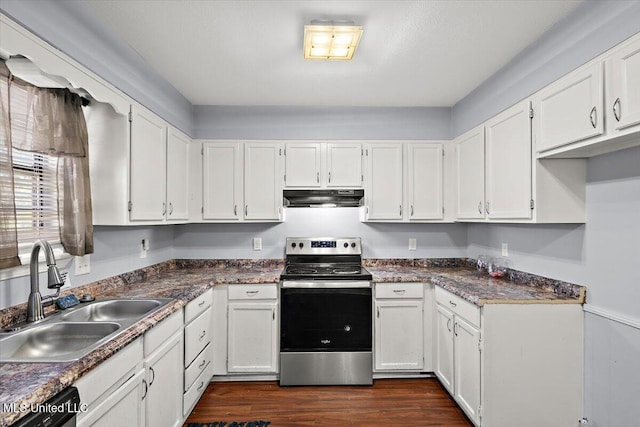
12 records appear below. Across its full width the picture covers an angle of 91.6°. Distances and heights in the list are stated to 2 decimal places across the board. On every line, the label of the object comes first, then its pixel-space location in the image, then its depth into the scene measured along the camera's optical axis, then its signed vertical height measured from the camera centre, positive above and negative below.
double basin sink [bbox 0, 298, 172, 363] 1.33 -0.57
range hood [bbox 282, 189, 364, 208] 3.12 +0.20
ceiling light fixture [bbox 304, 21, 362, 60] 1.86 +1.13
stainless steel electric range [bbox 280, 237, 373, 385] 2.74 -0.99
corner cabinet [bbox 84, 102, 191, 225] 2.03 +0.36
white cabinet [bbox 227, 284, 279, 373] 2.78 -1.03
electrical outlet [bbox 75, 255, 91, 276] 1.98 -0.30
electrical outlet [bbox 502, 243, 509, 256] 2.72 -0.27
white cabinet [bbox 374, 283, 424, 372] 2.83 -0.97
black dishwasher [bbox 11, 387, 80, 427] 0.92 -0.61
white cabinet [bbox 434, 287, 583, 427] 1.92 -0.93
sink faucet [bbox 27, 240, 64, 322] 1.46 -0.30
